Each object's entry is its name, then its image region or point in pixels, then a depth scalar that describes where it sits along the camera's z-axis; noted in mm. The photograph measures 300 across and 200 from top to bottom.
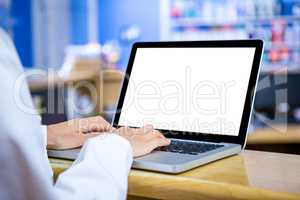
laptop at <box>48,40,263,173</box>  911
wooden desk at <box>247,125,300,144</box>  2486
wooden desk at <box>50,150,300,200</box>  625
